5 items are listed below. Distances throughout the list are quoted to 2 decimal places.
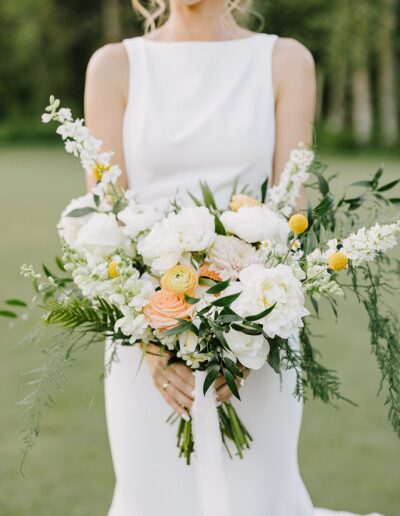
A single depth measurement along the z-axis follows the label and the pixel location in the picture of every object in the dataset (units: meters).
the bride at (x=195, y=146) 2.75
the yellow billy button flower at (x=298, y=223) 2.23
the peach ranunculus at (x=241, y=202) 2.48
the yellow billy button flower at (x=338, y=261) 2.12
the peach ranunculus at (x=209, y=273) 2.27
